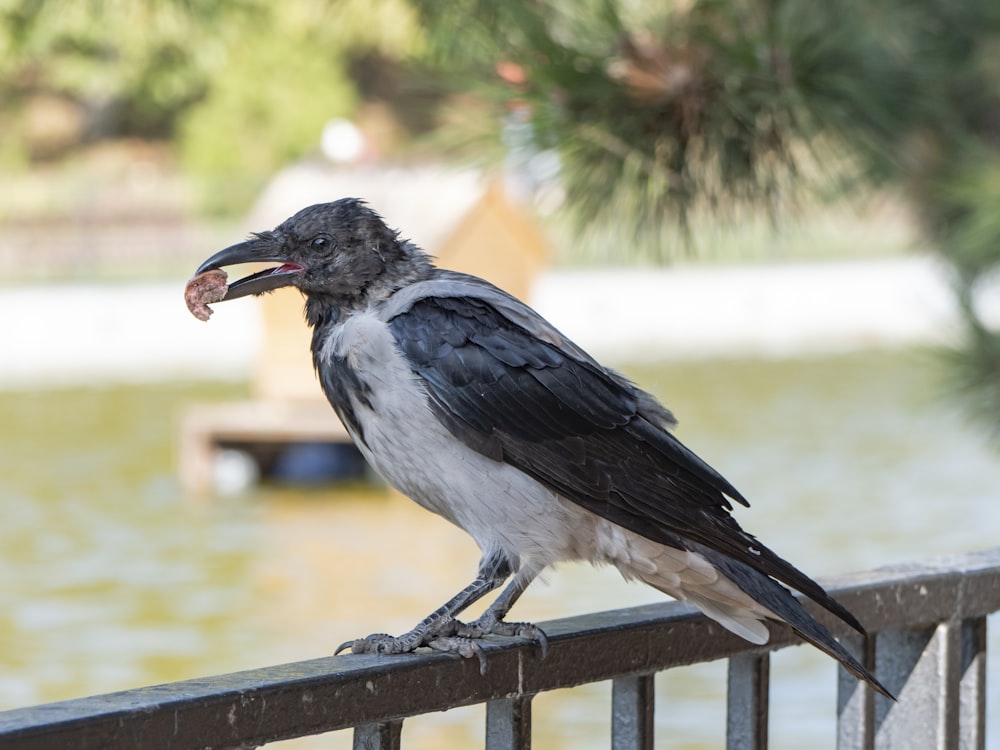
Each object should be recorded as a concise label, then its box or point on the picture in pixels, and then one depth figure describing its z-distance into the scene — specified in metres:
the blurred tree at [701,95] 6.35
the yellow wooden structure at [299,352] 18.05
